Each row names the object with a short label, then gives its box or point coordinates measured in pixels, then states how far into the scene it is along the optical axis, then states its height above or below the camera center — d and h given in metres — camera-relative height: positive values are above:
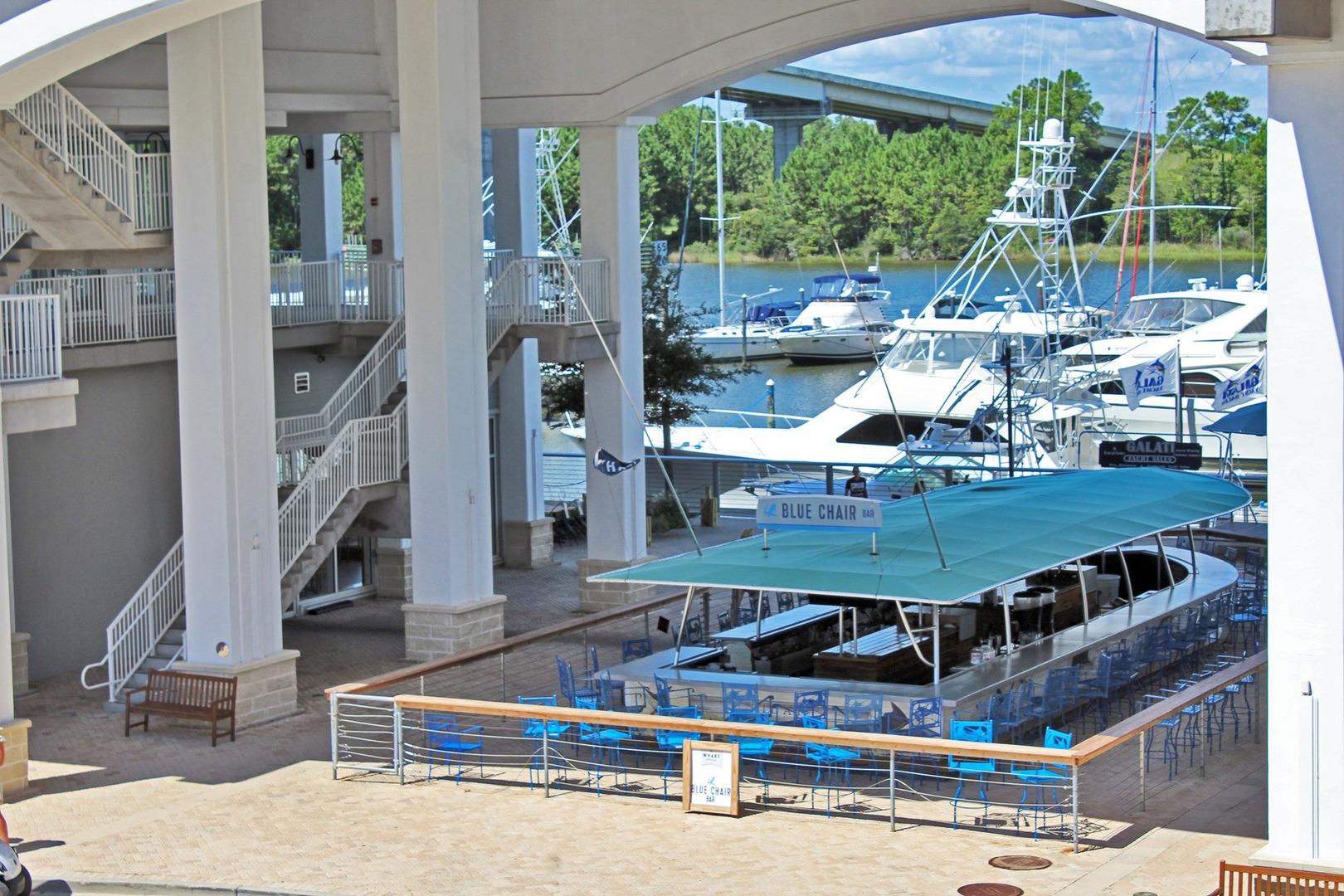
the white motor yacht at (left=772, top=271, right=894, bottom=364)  82.31 +0.98
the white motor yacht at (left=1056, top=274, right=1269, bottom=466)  52.16 -0.03
